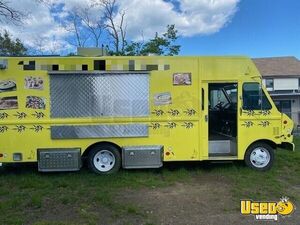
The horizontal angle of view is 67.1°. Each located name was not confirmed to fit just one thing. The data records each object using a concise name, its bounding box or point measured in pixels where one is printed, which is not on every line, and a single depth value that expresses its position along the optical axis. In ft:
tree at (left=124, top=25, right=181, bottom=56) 56.87
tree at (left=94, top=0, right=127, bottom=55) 59.35
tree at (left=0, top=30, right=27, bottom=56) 63.55
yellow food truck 17.37
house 73.27
